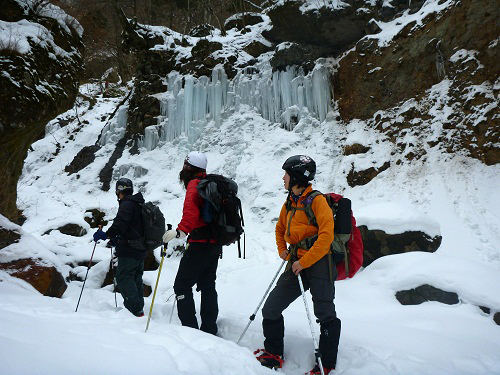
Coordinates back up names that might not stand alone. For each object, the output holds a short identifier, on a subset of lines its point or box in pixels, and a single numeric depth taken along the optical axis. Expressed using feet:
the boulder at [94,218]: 33.52
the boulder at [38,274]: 13.53
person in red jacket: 9.14
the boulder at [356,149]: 34.75
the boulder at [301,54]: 41.86
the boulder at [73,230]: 28.48
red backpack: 8.05
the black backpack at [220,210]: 9.09
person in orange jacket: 7.61
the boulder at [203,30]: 53.67
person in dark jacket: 11.56
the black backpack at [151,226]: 12.06
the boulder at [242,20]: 53.78
